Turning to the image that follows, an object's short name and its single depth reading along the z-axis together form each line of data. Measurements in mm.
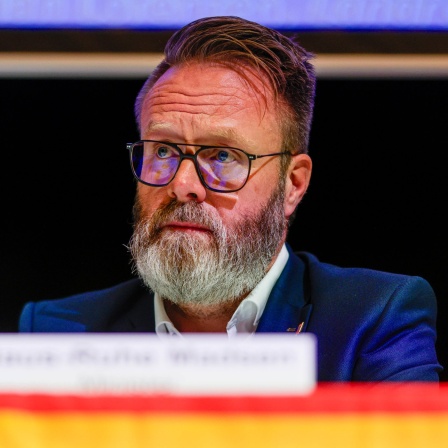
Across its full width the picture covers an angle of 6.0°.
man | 4199
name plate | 3558
